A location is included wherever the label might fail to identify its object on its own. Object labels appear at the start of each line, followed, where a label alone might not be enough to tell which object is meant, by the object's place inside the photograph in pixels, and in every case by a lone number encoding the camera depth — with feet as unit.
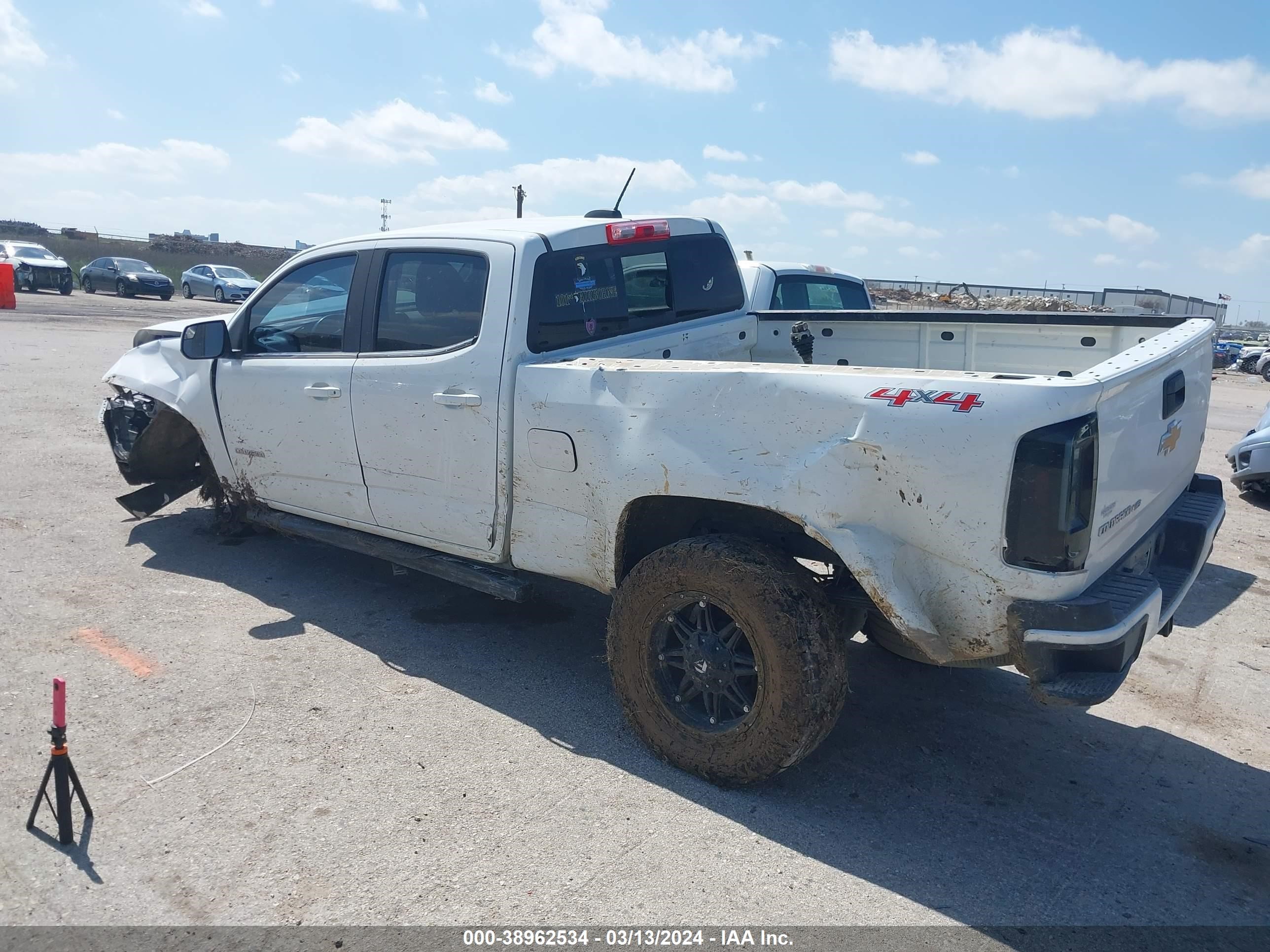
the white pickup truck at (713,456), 9.48
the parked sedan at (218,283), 107.96
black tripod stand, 9.89
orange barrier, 72.49
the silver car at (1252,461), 27.25
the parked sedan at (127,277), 103.55
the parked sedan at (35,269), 93.25
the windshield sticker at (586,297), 14.03
